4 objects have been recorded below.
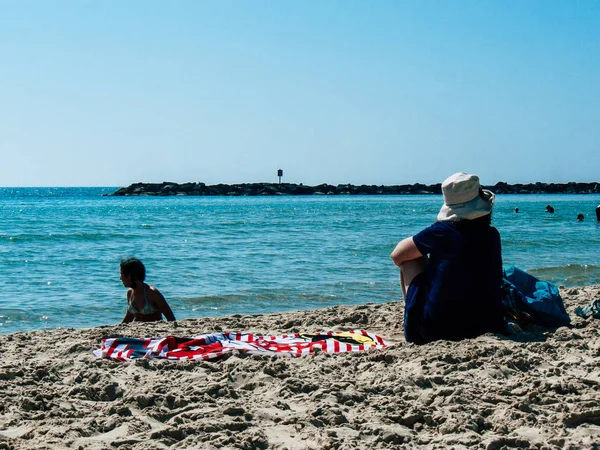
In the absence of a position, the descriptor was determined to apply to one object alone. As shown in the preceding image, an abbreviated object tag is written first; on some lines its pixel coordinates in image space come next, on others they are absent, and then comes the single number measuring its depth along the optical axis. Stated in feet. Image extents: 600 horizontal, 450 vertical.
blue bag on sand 17.34
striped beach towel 15.85
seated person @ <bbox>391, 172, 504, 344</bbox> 15.49
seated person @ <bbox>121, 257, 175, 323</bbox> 22.09
